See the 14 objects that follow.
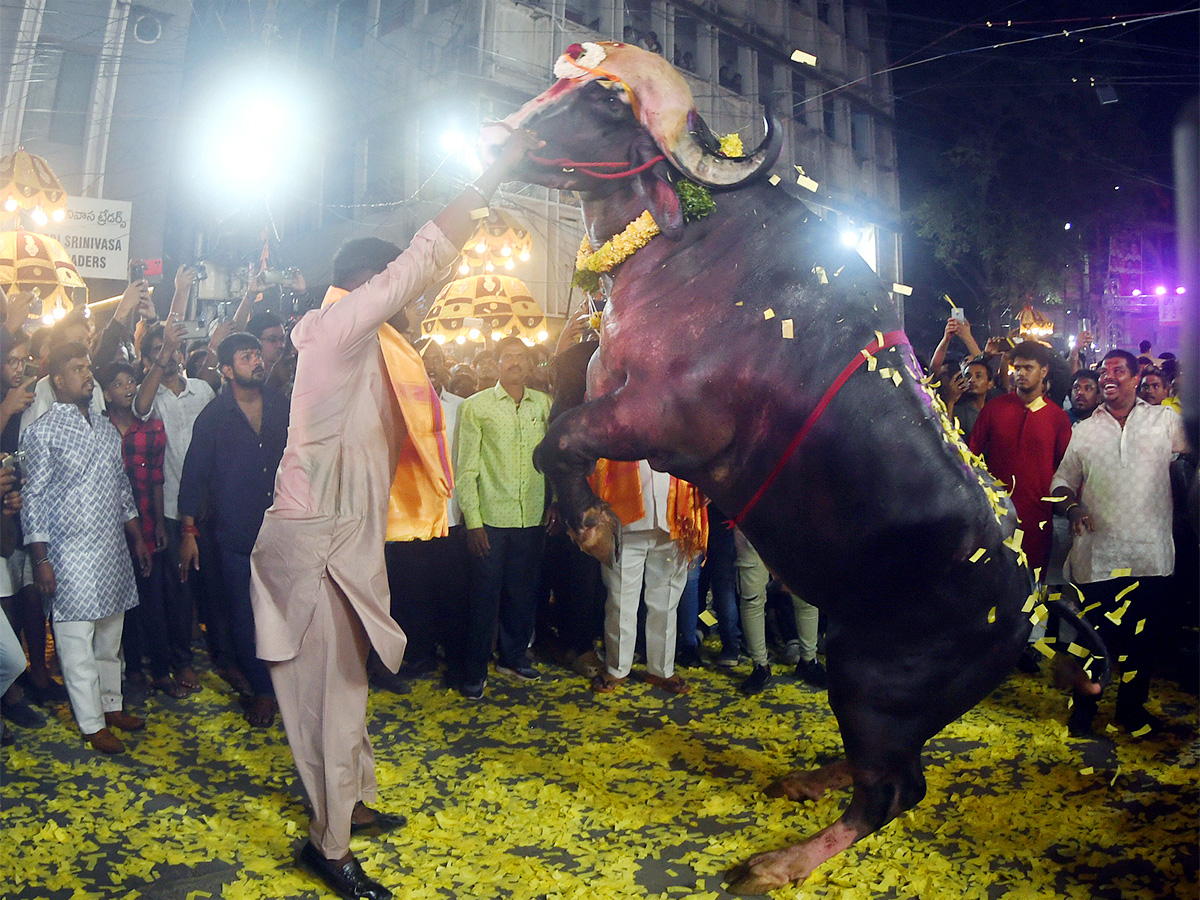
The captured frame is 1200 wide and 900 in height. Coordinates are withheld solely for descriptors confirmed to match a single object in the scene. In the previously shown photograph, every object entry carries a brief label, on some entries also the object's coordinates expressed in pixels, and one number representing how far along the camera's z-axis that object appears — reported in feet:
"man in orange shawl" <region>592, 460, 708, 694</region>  18.60
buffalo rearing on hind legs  9.20
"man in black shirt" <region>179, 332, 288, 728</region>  17.04
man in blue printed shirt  14.99
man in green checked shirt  18.74
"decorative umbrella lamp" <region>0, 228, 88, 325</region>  21.86
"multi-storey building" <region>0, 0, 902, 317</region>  45.42
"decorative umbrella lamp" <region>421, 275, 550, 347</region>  28.32
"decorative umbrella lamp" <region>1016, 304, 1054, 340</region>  44.16
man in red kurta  18.48
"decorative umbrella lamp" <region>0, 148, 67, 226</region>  24.93
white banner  32.89
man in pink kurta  10.43
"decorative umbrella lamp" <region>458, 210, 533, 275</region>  36.96
